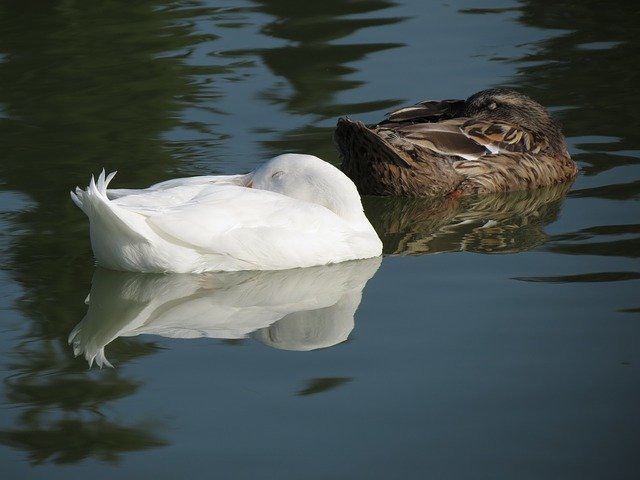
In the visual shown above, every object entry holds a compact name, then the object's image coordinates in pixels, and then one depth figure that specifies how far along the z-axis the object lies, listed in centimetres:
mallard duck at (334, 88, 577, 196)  1848
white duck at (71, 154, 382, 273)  1434
